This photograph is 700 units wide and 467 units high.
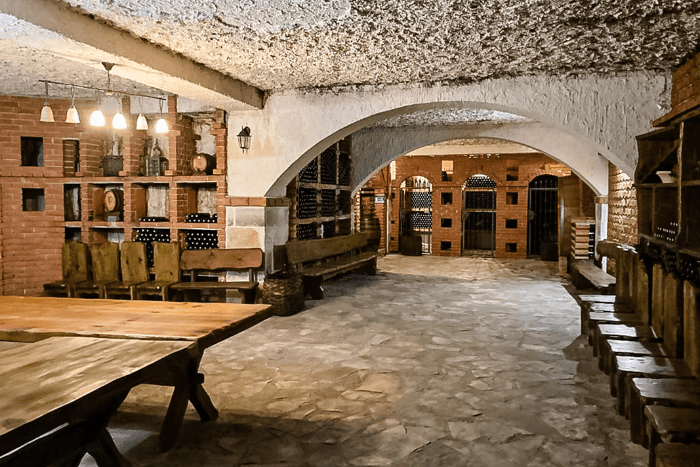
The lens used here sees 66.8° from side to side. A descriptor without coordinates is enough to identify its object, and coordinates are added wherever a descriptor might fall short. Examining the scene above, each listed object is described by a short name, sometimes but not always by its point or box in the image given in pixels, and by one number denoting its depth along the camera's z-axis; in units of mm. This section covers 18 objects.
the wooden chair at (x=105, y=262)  6770
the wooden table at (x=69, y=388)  1740
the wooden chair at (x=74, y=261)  6880
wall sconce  6521
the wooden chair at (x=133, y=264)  6645
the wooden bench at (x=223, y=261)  6586
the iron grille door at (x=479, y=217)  14459
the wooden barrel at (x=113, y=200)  7352
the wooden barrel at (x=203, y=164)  6914
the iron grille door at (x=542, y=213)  13758
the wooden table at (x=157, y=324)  2764
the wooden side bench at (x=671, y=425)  2104
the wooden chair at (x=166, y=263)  6594
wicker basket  6367
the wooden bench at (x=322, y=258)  7258
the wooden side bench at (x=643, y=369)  2791
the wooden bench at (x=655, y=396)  2430
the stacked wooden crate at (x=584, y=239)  8781
